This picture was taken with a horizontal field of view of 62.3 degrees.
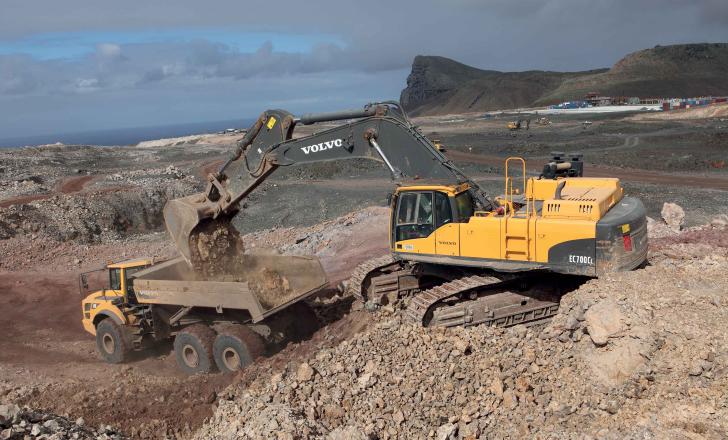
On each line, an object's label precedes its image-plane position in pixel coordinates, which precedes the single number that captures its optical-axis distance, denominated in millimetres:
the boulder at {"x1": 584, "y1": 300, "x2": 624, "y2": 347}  8359
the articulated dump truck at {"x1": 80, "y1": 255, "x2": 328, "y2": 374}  10773
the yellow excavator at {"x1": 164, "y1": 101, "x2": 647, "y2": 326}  9570
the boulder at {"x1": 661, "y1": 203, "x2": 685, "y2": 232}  17391
